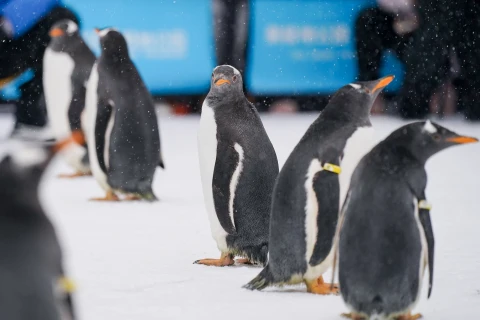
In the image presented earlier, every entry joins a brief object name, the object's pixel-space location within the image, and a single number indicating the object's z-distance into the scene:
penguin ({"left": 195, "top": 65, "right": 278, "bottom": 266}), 6.98
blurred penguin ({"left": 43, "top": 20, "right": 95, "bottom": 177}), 12.83
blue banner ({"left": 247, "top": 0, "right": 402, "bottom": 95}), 20.66
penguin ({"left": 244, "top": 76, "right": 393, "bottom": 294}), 5.93
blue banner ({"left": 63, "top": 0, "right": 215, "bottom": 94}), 20.05
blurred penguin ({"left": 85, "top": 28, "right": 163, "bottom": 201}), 10.55
